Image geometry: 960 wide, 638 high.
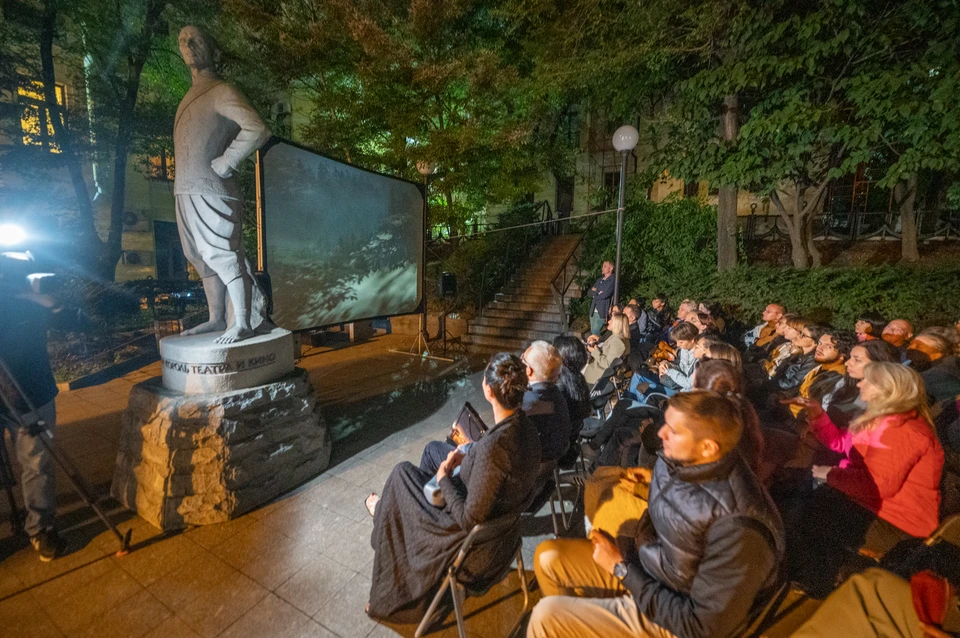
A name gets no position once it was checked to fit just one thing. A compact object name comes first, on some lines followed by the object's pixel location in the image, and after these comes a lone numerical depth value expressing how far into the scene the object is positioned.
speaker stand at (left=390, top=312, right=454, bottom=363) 8.13
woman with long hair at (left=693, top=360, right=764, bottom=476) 2.06
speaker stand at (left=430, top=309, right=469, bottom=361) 8.61
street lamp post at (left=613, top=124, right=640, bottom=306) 6.22
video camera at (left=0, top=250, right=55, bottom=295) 2.54
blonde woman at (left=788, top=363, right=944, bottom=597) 2.07
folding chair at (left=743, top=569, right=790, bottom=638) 1.37
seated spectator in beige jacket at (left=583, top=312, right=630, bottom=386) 4.57
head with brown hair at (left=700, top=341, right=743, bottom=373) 2.87
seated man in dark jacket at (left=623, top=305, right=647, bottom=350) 6.38
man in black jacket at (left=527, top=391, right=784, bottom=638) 1.27
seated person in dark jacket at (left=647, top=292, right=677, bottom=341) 6.71
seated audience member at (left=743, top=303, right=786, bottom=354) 5.68
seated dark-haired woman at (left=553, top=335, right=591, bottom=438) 3.04
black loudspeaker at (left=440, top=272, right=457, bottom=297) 8.16
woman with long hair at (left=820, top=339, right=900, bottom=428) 2.82
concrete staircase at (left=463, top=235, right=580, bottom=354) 8.84
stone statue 3.05
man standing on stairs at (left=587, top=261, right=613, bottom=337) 7.56
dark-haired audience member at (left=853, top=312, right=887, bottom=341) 4.37
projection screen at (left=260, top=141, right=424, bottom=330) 4.66
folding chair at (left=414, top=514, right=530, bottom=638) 1.82
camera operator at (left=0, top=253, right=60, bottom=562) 2.55
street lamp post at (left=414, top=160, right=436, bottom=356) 7.24
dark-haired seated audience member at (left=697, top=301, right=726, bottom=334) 5.68
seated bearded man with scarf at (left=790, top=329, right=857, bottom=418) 3.37
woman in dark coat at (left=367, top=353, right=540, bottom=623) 1.83
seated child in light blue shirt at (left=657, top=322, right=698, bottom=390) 3.91
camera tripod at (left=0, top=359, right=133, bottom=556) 2.50
